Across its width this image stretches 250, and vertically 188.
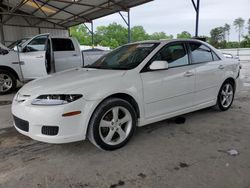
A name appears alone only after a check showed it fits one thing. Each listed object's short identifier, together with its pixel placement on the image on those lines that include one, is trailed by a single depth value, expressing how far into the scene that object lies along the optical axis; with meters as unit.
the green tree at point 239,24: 72.46
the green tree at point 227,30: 69.69
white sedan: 2.65
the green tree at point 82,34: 53.69
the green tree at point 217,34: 65.25
